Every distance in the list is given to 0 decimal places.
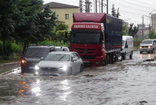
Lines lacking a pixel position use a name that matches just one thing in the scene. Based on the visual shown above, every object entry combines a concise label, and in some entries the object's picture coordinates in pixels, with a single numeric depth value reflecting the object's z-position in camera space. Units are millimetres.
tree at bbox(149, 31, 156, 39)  98662
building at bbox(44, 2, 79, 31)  102500
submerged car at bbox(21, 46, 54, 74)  21453
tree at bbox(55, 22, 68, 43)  64438
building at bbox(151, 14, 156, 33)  189625
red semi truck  26642
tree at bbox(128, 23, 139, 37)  111312
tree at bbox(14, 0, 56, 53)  34062
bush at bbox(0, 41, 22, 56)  39188
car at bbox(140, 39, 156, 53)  55812
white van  39312
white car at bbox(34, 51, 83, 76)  18359
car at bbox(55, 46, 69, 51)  25555
